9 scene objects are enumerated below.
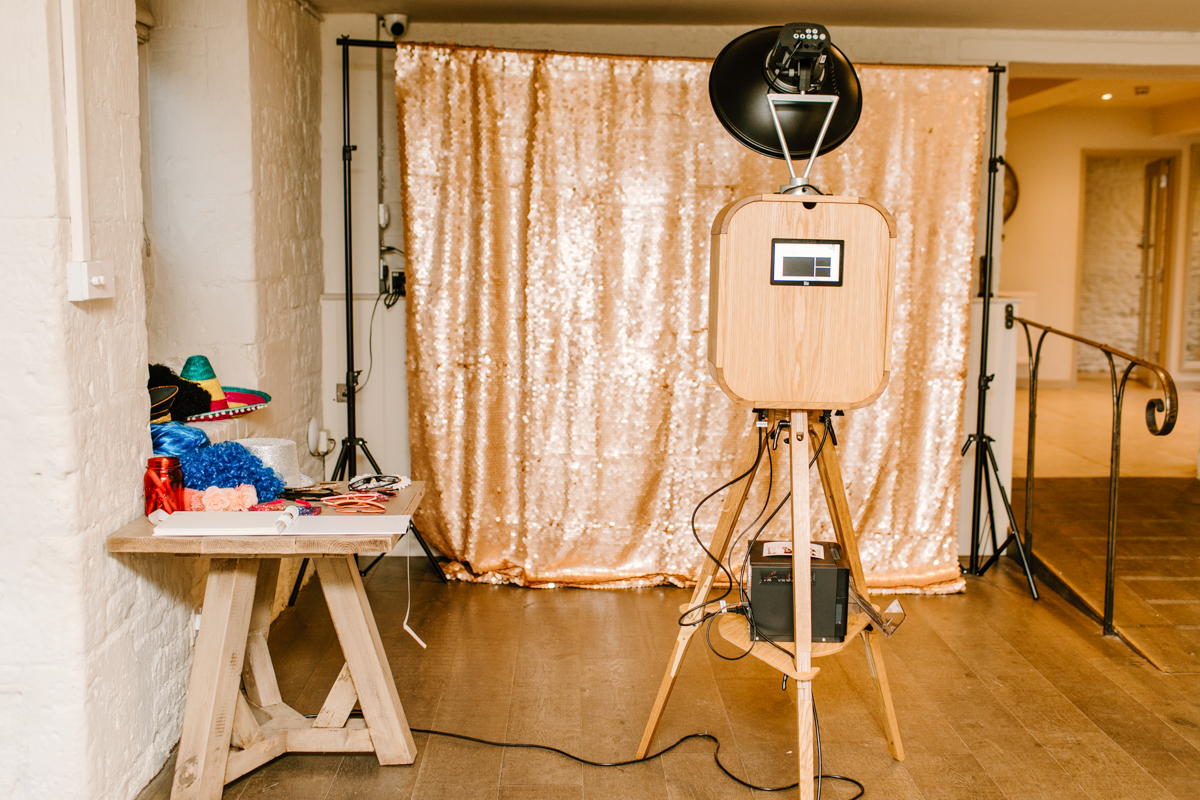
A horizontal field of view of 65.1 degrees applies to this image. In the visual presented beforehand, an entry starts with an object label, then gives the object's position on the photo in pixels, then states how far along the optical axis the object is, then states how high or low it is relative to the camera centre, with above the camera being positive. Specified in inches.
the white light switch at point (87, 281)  71.8 +1.5
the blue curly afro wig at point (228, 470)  84.7 -15.4
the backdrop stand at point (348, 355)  136.1 -7.9
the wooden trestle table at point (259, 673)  76.5 -33.3
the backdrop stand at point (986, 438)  138.0 -20.1
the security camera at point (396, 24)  137.8 +40.6
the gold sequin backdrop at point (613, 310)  131.3 -0.9
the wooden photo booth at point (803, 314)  73.9 -0.8
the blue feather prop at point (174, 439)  89.2 -13.1
